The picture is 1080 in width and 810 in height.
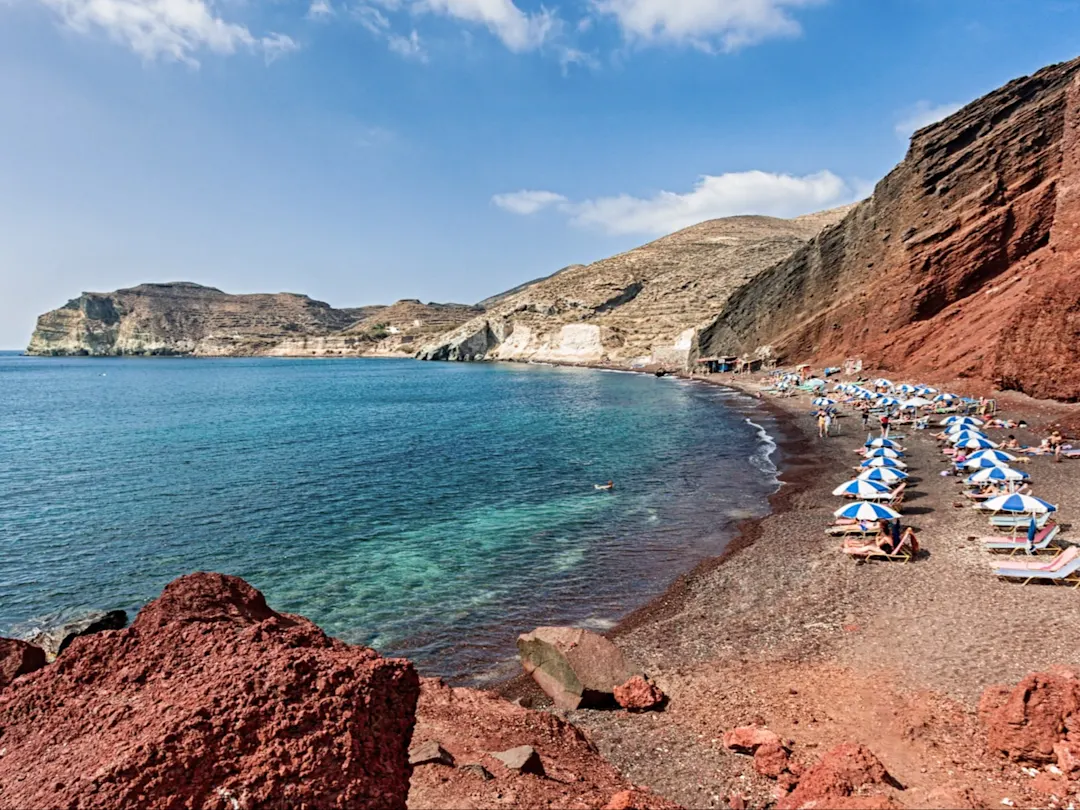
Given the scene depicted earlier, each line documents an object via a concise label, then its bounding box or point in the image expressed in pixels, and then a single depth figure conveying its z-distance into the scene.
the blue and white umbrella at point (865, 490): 21.92
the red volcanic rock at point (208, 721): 4.58
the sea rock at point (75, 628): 14.68
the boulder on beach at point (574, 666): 12.01
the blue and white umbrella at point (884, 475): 23.94
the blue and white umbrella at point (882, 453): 28.78
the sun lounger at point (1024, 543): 18.53
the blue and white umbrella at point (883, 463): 26.45
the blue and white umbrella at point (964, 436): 28.70
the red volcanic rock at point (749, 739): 9.56
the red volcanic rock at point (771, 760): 9.02
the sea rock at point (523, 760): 7.13
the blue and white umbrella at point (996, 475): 22.53
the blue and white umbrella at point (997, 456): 24.27
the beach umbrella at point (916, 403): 41.60
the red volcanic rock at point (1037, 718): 8.58
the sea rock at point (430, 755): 7.01
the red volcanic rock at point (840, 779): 7.39
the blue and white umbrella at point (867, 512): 19.75
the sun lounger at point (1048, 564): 16.56
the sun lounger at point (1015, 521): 20.17
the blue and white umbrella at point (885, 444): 31.33
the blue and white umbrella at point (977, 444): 28.16
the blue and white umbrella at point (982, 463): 24.06
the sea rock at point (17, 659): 8.77
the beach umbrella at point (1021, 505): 18.89
